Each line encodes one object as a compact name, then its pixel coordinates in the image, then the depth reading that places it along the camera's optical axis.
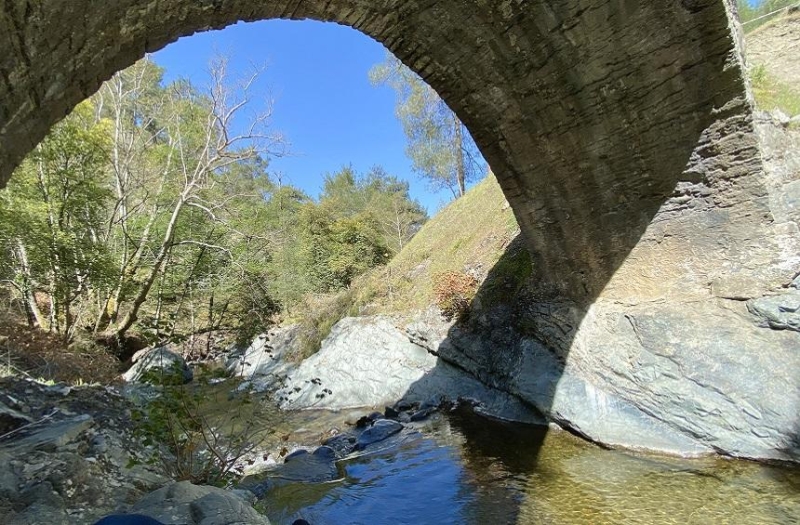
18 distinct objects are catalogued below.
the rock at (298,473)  4.96
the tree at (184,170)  13.20
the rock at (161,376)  3.69
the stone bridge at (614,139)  3.88
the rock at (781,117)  4.76
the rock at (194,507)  2.68
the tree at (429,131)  18.75
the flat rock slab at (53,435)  3.28
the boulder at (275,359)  11.93
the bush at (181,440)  3.77
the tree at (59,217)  9.35
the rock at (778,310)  4.32
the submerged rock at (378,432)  6.40
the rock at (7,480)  2.75
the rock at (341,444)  6.21
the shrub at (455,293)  8.66
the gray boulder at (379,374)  7.96
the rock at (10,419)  3.54
